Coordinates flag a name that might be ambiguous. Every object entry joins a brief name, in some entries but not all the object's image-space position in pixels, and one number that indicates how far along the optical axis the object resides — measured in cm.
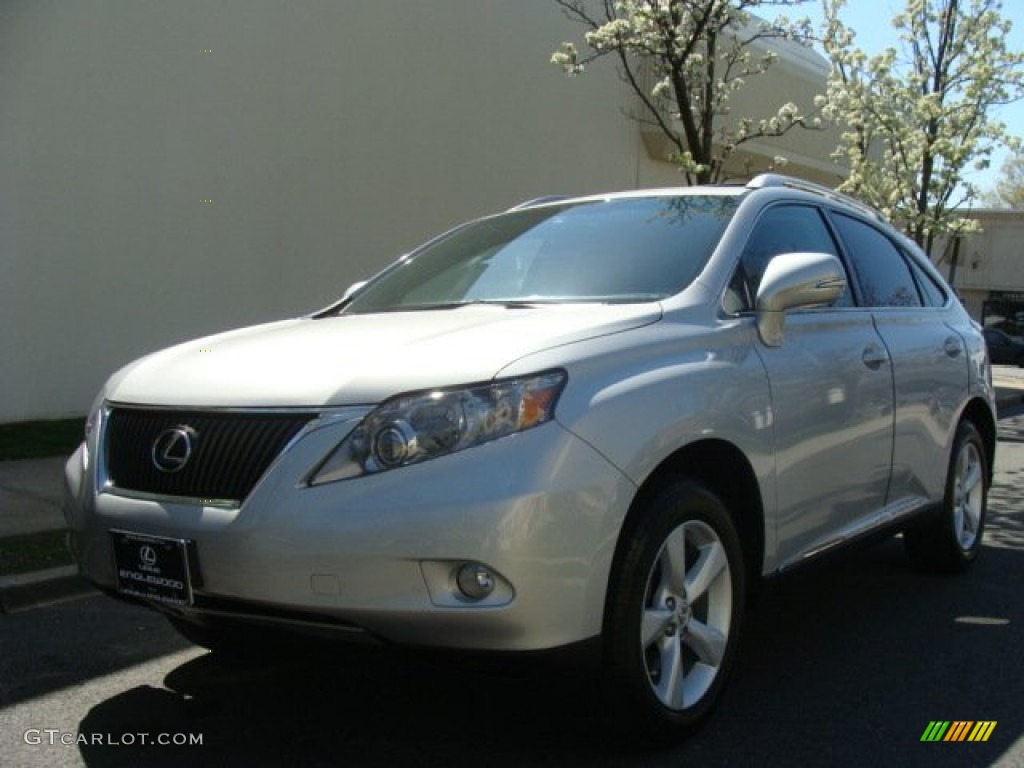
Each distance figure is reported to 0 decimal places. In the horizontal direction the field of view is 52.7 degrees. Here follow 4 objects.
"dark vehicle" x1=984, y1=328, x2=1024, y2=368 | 3297
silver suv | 273
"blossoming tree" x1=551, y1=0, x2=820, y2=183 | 998
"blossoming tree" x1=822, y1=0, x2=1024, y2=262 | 1636
